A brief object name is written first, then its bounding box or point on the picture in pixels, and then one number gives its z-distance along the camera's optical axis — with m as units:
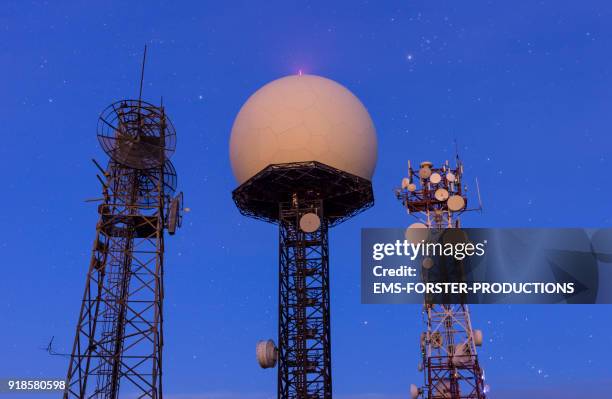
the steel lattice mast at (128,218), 28.88
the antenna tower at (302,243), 38.62
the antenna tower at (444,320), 36.78
